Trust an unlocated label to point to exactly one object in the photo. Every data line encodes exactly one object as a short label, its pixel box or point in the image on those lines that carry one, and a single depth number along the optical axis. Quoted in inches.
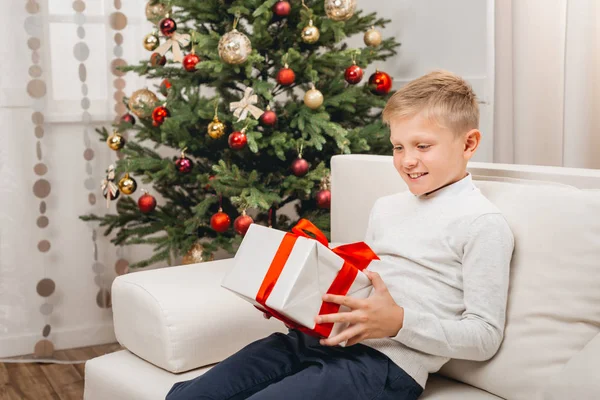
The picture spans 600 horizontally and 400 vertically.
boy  50.3
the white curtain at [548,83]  83.0
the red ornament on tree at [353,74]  97.3
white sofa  50.6
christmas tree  93.9
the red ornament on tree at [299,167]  94.1
